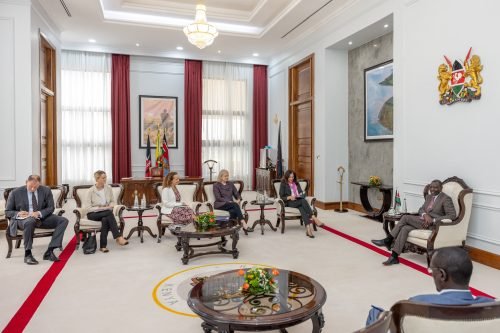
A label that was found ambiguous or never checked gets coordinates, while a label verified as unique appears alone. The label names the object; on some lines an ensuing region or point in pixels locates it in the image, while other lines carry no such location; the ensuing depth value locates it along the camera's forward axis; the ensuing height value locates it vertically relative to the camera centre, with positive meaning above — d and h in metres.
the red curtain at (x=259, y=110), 12.38 +1.64
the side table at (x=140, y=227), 6.16 -1.16
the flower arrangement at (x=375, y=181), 7.56 -0.46
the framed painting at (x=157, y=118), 11.40 +1.26
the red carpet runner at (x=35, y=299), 3.14 -1.40
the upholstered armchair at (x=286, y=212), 6.61 -0.96
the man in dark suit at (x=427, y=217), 4.76 -0.76
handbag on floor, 5.35 -1.26
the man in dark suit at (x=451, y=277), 1.68 -0.56
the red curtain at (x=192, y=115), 11.65 +1.38
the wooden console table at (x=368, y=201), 7.15 -0.85
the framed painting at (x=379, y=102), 7.55 +1.19
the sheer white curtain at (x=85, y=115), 10.71 +1.29
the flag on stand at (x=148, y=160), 10.48 -0.04
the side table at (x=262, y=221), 6.72 -1.14
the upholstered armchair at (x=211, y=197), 6.45 -0.72
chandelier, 7.32 +2.57
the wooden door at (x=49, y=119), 8.62 +0.95
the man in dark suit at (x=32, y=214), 4.95 -0.76
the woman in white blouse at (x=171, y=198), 5.90 -0.67
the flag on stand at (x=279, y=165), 11.05 -0.19
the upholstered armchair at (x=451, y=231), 4.56 -0.91
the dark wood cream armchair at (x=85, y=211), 5.48 -0.80
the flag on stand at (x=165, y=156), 10.39 +0.07
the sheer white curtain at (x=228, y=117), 12.02 +1.36
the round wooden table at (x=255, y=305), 2.46 -1.06
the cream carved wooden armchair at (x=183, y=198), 6.08 -0.75
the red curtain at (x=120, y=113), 10.99 +1.36
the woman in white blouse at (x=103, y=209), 5.54 -0.76
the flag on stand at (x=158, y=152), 10.43 +0.19
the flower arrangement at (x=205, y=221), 5.08 -0.86
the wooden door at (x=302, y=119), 9.62 +1.10
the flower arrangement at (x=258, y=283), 2.85 -0.96
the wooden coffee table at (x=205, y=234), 4.84 -1.00
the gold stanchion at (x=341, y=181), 8.68 -0.55
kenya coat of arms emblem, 4.86 +1.09
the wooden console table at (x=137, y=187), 9.12 -0.71
